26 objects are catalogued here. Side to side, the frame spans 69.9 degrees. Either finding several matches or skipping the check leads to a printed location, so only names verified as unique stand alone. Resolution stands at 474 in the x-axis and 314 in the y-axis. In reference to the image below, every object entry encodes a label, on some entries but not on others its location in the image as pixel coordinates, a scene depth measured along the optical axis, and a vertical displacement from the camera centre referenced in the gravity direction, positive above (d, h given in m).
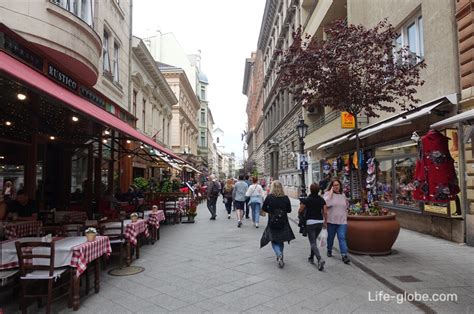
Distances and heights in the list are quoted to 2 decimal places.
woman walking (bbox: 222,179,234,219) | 15.67 -0.62
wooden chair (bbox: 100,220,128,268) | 6.59 -1.04
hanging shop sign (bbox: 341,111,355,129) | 13.88 +2.31
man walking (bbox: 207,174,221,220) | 14.45 -0.60
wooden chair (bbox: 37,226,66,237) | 5.75 -0.83
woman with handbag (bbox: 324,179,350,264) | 6.93 -0.73
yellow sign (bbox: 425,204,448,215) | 8.63 -0.85
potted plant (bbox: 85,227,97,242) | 5.09 -0.80
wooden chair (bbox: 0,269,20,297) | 4.47 -1.39
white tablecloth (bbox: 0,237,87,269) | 4.57 -0.97
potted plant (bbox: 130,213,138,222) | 7.31 -0.78
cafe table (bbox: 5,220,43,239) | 6.07 -0.87
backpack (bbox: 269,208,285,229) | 6.64 -0.78
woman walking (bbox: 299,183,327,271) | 6.67 -0.71
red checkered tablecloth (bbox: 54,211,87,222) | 7.94 -0.82
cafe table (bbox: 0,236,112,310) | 4.57 -1.01
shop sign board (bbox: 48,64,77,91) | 8.62 +2.85
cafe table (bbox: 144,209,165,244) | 9.36 -1.14
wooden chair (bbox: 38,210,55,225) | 7.86 -0.79
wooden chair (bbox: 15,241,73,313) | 4.25 -1.12
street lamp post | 15.33 +2.17
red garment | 5.17 +0.12
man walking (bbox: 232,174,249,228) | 12.85 -0.63
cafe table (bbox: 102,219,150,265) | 6.83 -1.04
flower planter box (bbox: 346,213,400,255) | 7.11 -1.16
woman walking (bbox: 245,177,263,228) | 12.09 -0.66
